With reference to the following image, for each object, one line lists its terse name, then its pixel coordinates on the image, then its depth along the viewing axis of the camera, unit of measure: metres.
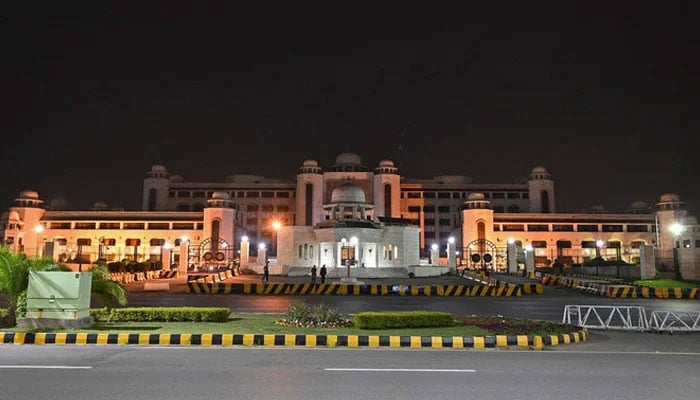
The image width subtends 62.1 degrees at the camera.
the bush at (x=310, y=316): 16.78
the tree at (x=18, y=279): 16.12
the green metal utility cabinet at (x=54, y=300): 15.74
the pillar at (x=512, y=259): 54.52
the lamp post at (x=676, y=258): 51.25
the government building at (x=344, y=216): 79.25
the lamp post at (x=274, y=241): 89.36
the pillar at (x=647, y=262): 45.81
